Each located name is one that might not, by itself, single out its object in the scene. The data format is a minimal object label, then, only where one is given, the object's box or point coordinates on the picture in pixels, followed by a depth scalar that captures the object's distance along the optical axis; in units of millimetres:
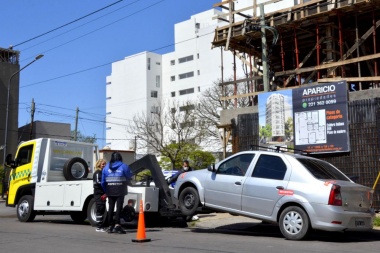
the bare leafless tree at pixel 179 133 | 39003
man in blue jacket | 10578
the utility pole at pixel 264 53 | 17281
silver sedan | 8977
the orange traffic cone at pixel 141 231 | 8992
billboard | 14617
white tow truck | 11852
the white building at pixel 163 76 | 73125
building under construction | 14156
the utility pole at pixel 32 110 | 41125
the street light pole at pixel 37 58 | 28031
